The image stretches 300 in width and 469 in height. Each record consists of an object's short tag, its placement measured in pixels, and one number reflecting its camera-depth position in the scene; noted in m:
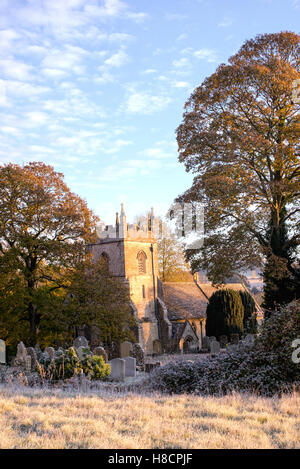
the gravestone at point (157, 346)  37.44
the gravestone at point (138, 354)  21.63
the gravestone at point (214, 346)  25.45
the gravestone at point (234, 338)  29.74
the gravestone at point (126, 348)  22.02
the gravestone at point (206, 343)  32.54
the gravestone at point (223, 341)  32.38
